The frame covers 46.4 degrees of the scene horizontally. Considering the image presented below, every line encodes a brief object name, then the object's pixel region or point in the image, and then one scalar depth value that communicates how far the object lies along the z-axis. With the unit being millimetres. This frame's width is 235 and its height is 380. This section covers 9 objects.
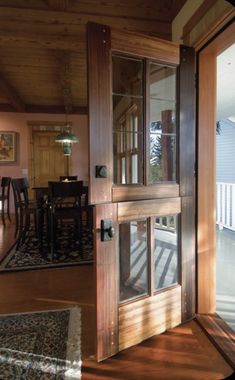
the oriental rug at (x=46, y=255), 3252
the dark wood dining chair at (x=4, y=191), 5776
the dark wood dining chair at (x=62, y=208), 3375
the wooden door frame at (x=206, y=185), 2004
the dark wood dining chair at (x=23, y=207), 3868
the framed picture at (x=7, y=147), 6574
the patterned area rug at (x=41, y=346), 1504
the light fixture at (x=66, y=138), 4621
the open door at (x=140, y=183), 1565
